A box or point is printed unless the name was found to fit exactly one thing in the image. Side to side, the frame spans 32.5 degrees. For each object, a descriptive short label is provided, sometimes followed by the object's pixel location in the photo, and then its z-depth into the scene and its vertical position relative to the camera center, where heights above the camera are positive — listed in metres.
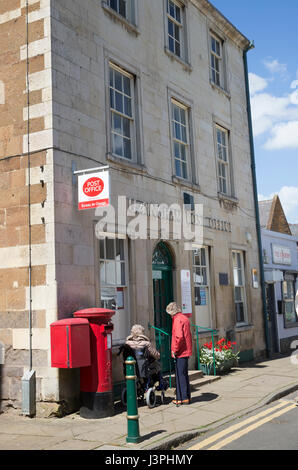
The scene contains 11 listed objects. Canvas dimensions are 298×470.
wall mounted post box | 7.79 -0.52
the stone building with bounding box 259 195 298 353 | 17.20 +0.52
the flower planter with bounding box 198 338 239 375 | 11.88 -1.27
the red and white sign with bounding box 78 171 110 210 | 8.45 +1.97
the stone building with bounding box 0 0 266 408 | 8.63 +2.88
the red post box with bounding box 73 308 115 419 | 8.01 -1.02
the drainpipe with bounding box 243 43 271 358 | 15.95 +3.41
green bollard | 6.25 -1.36
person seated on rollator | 8.79 -0.69
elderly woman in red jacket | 8.81 -0.82
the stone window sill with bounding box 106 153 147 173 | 10.02 +2.92
